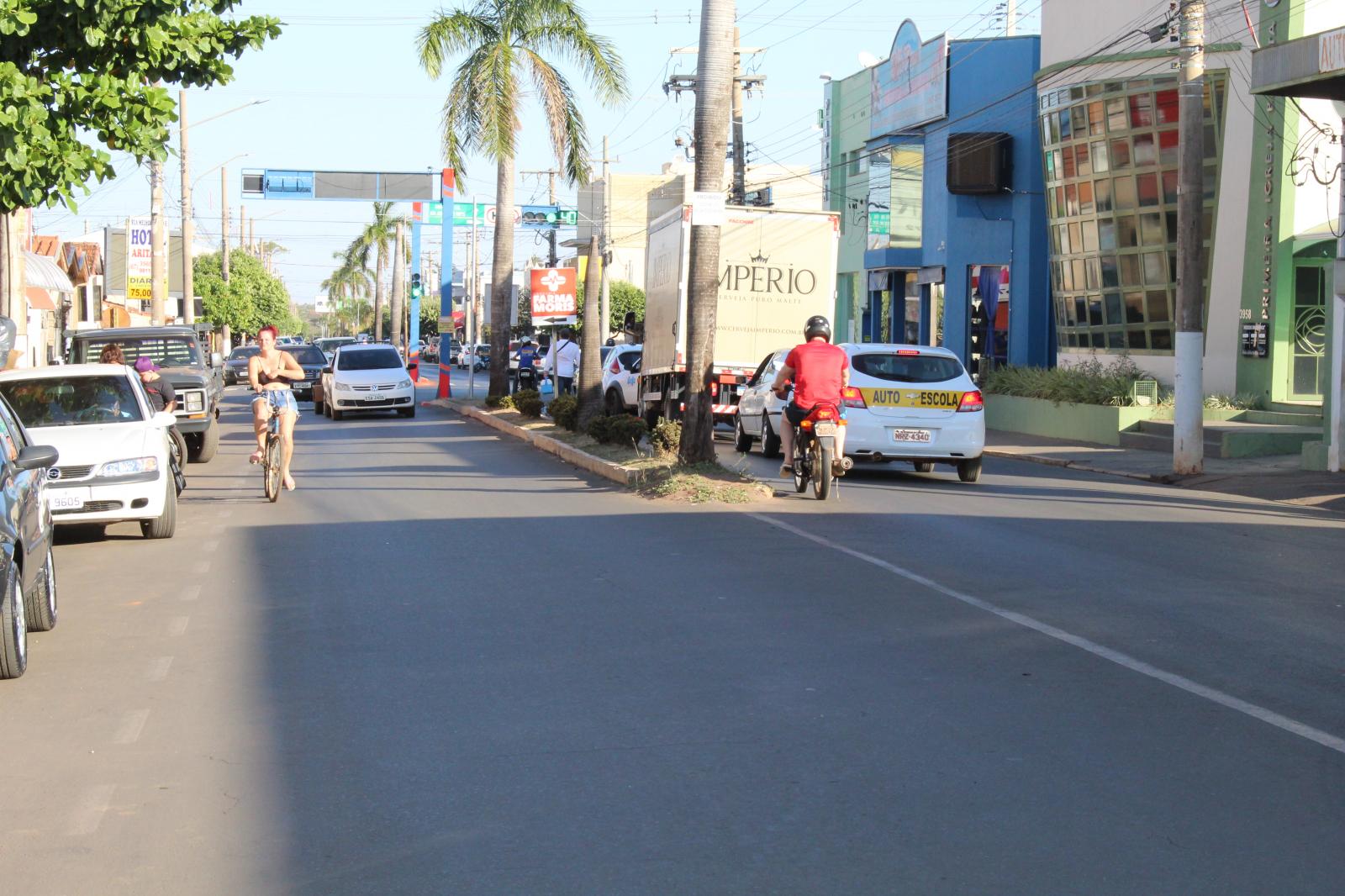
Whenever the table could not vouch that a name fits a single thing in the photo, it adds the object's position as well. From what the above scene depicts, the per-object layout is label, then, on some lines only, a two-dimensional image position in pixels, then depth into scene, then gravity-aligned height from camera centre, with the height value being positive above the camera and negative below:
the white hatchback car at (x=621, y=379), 29.41 -0.45
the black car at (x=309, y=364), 44.84 -0.37
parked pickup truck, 22.56 -0.15
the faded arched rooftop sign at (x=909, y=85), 39.25 +7.54
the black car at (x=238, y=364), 52.68 -0.47
